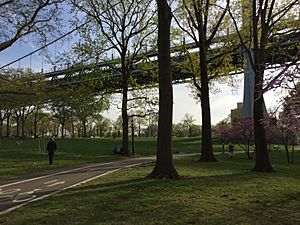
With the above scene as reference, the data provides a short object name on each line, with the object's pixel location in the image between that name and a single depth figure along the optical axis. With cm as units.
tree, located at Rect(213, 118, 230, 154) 3971
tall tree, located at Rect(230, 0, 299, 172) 1819
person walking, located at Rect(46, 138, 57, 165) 2322
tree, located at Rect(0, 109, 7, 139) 7234
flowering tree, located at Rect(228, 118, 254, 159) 3425
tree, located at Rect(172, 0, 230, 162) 2372
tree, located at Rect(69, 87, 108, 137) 2412
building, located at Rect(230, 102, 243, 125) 9074
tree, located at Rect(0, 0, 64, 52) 2042
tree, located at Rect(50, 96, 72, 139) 7499
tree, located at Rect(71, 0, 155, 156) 3312
